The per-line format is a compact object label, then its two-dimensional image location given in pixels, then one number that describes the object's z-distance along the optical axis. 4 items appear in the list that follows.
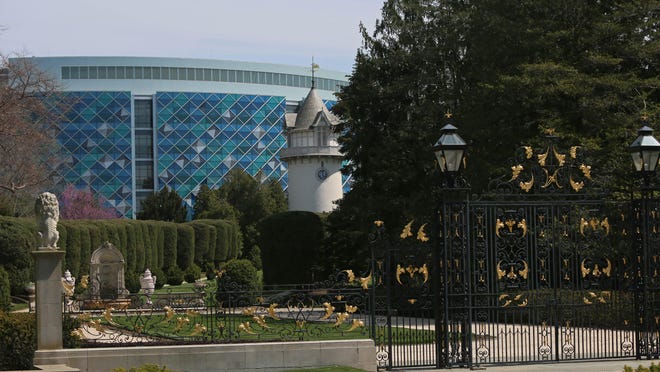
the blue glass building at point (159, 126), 102.31
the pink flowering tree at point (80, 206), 77.62
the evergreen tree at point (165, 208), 81.19
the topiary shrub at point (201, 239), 66.69
